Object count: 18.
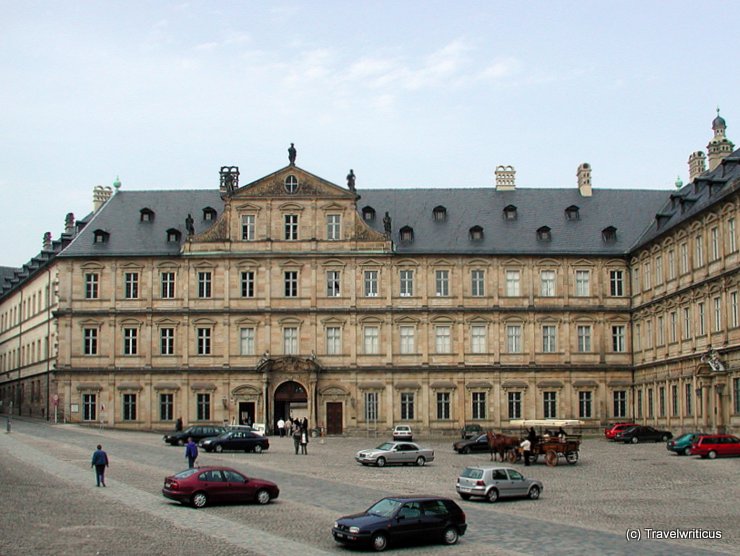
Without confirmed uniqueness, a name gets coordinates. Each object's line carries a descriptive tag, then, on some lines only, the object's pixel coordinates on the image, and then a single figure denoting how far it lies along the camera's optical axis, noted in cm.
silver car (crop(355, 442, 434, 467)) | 5497
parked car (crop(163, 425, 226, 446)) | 6412
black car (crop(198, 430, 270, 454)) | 6056
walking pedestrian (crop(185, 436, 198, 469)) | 4641
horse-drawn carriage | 5356
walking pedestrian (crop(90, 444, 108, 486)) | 4022
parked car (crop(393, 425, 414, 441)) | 7306
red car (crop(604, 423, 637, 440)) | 7469
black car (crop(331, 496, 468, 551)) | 2758
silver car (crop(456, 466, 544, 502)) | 3859
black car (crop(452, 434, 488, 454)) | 6291
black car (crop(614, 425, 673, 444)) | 7088
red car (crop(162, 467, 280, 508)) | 3528
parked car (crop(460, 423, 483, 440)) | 7381
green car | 5925
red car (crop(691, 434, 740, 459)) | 5678
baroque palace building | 8381
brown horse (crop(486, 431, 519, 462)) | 5641
